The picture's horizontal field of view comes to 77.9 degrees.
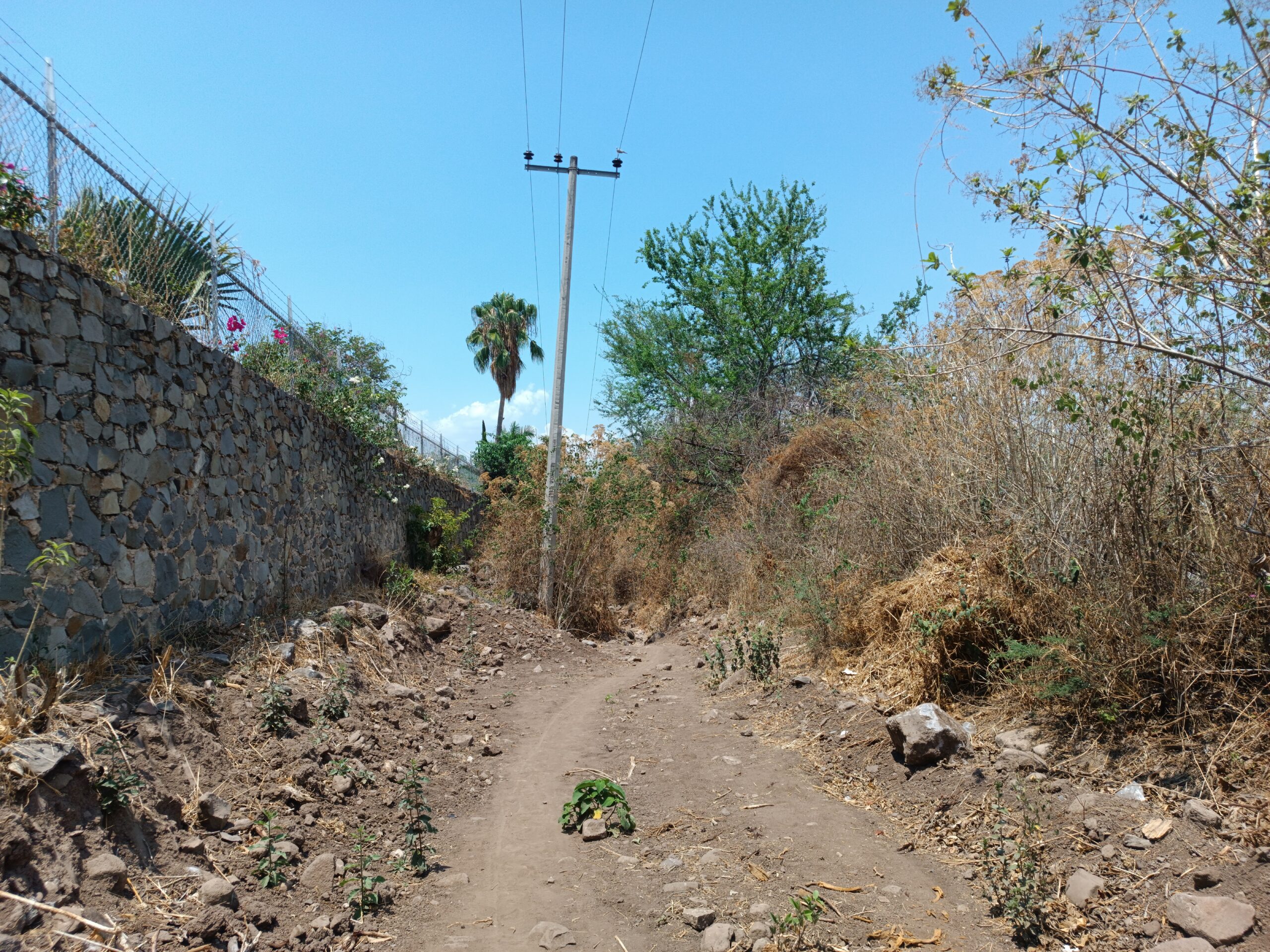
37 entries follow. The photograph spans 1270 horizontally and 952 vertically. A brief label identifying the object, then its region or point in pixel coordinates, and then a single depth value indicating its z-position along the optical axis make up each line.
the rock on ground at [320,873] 3.95
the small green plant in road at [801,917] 3.34
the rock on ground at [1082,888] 3.44
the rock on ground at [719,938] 3.43
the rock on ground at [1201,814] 3.58
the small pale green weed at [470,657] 9.31
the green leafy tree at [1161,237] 3.86
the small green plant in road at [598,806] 4.92
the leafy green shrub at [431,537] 12.68
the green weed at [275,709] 5.02
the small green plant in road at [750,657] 7.72
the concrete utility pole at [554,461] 12.80
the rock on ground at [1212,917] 3.00
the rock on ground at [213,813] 3.99
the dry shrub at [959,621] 5.64
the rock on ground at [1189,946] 2.96
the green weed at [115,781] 3.51
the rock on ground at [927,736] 4.91
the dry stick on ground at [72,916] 2.81
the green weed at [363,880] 3.85
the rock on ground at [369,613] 8.09
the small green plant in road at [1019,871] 3.33
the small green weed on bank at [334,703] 5.66
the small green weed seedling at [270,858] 3.80
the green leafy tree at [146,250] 5.31
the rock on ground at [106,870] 3.20
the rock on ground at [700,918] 3.64
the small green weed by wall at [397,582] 9.79
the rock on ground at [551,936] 3.60
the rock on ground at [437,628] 9.38
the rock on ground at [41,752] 3.26
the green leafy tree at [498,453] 26.50
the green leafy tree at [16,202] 4.46
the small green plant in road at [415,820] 4.39
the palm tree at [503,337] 37.66
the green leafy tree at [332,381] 8.41
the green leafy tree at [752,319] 17.64
